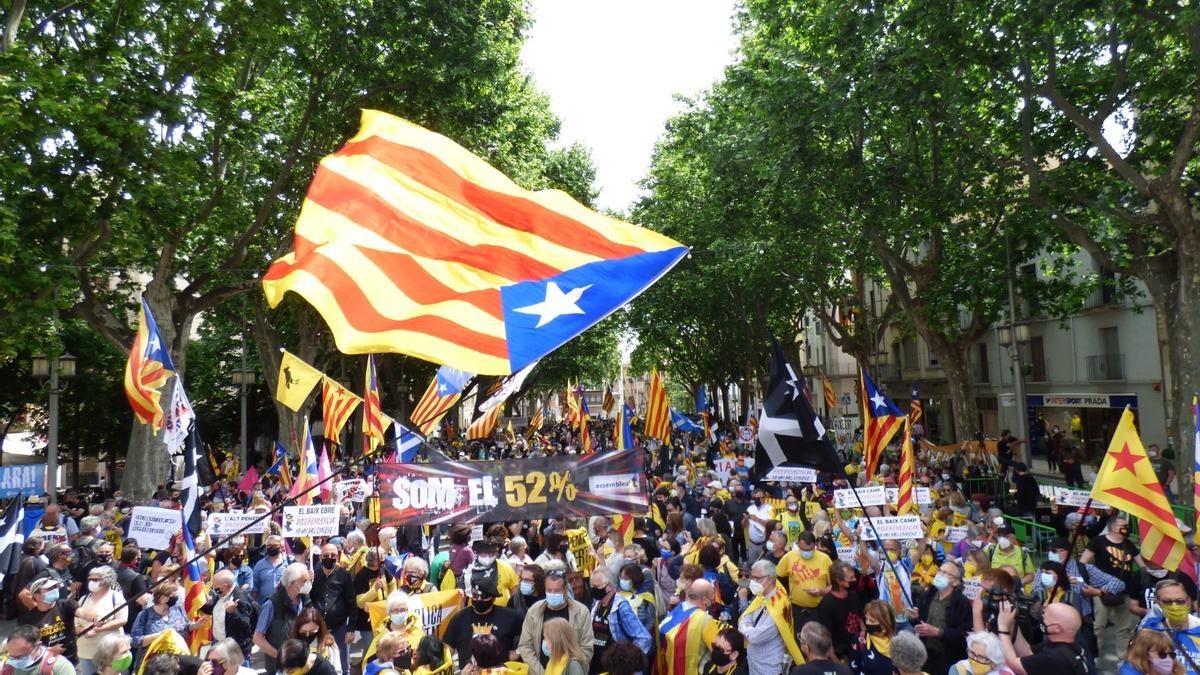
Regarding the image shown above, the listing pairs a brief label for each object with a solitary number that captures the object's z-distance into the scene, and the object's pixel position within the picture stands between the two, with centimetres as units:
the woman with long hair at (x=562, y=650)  611
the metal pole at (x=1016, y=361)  2038
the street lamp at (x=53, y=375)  1859
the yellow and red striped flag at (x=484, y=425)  2481
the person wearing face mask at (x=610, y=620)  699
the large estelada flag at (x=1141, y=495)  739
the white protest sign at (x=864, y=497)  1021
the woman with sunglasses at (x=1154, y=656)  539
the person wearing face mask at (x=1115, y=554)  875
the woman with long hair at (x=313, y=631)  630
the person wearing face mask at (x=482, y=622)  681
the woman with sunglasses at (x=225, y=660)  566
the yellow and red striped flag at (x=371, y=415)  1477
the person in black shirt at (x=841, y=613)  754
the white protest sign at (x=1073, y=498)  1052
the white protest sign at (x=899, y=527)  899
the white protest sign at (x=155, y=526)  907
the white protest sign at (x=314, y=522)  1008
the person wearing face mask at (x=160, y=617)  752
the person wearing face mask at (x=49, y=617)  764
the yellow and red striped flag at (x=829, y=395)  3016
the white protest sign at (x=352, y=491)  1624
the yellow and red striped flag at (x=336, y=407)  1705
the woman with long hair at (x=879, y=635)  634
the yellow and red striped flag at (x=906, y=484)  1087
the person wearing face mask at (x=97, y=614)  739
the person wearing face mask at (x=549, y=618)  655
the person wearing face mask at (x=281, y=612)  760
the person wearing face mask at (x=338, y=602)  838
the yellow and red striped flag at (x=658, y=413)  2095
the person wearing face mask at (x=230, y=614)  791
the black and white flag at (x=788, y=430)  876
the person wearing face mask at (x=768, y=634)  675
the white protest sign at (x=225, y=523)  1005
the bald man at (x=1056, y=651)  531
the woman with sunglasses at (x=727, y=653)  632
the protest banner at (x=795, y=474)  1080
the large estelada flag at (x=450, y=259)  529
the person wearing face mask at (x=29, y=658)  595
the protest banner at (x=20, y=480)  2062
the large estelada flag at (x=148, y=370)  1058
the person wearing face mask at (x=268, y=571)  902
